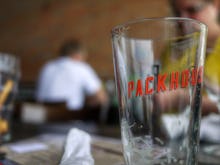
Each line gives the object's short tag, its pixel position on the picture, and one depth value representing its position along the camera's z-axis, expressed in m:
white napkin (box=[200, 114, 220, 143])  0.55
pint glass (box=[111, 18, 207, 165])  0.28
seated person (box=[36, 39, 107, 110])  2.05
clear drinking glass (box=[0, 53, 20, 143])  0.52
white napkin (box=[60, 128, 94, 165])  0.30
